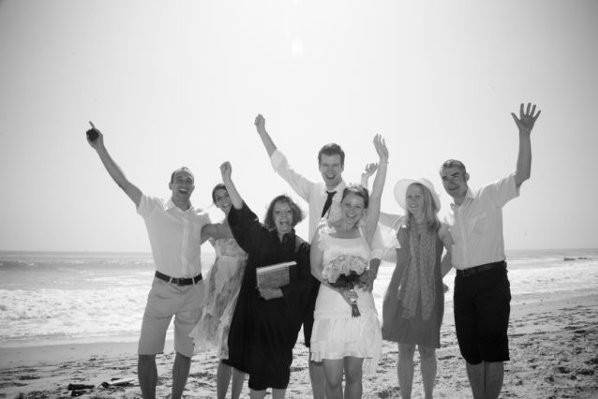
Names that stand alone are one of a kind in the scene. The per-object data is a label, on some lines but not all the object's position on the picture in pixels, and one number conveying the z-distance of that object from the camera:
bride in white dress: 2.87
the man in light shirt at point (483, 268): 3.46
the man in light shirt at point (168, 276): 3.77
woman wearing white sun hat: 3.72
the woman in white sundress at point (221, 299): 3.50
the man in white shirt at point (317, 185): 3.38
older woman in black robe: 3.05
